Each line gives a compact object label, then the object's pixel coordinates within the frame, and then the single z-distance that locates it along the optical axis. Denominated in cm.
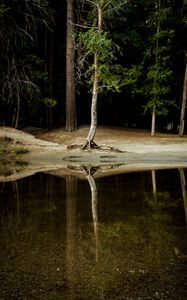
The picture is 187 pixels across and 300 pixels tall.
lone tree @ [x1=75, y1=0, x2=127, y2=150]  2045
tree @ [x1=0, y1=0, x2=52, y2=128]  2593
